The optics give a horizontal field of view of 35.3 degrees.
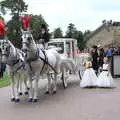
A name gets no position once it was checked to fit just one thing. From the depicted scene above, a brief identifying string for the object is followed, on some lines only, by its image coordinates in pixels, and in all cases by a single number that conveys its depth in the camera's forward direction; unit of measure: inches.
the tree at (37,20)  1279.0
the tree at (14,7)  1440.6
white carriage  397.5
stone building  1104.2
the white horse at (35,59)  234.5
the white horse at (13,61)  240.6
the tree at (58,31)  1537.0
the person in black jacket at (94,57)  379.8
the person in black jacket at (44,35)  299.7
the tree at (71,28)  1690.3
